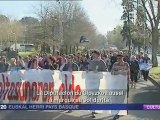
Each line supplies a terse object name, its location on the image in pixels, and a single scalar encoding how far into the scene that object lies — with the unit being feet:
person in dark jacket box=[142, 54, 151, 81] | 56.85
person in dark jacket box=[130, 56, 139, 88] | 45.76
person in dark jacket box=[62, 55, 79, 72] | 31.82
